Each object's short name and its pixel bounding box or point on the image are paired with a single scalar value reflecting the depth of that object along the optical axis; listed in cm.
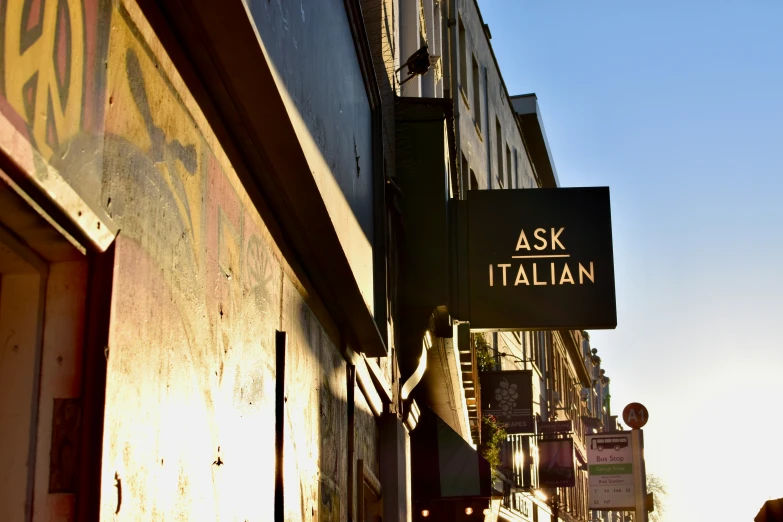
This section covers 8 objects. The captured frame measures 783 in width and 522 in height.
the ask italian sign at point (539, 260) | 1106
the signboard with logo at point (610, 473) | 1997
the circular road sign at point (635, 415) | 2039
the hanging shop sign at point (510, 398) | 2245
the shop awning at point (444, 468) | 1298
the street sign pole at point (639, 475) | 1898
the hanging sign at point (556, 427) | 2704
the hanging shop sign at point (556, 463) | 2689
